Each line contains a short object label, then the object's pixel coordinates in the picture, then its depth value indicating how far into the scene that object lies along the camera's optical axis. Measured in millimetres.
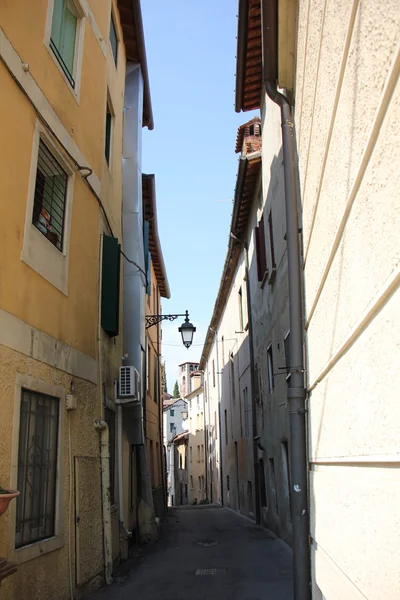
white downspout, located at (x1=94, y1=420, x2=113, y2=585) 7277
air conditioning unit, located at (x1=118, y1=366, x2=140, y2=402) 8859
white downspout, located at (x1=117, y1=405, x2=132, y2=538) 8562
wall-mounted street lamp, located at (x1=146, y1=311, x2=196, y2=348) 13067
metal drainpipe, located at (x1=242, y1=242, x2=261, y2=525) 13709
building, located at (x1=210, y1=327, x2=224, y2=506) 24184
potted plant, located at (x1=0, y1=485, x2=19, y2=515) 3889
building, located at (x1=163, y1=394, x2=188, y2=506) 54031
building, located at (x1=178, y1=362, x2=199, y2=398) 74875
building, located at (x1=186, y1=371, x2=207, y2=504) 36969
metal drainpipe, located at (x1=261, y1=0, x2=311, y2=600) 4516
